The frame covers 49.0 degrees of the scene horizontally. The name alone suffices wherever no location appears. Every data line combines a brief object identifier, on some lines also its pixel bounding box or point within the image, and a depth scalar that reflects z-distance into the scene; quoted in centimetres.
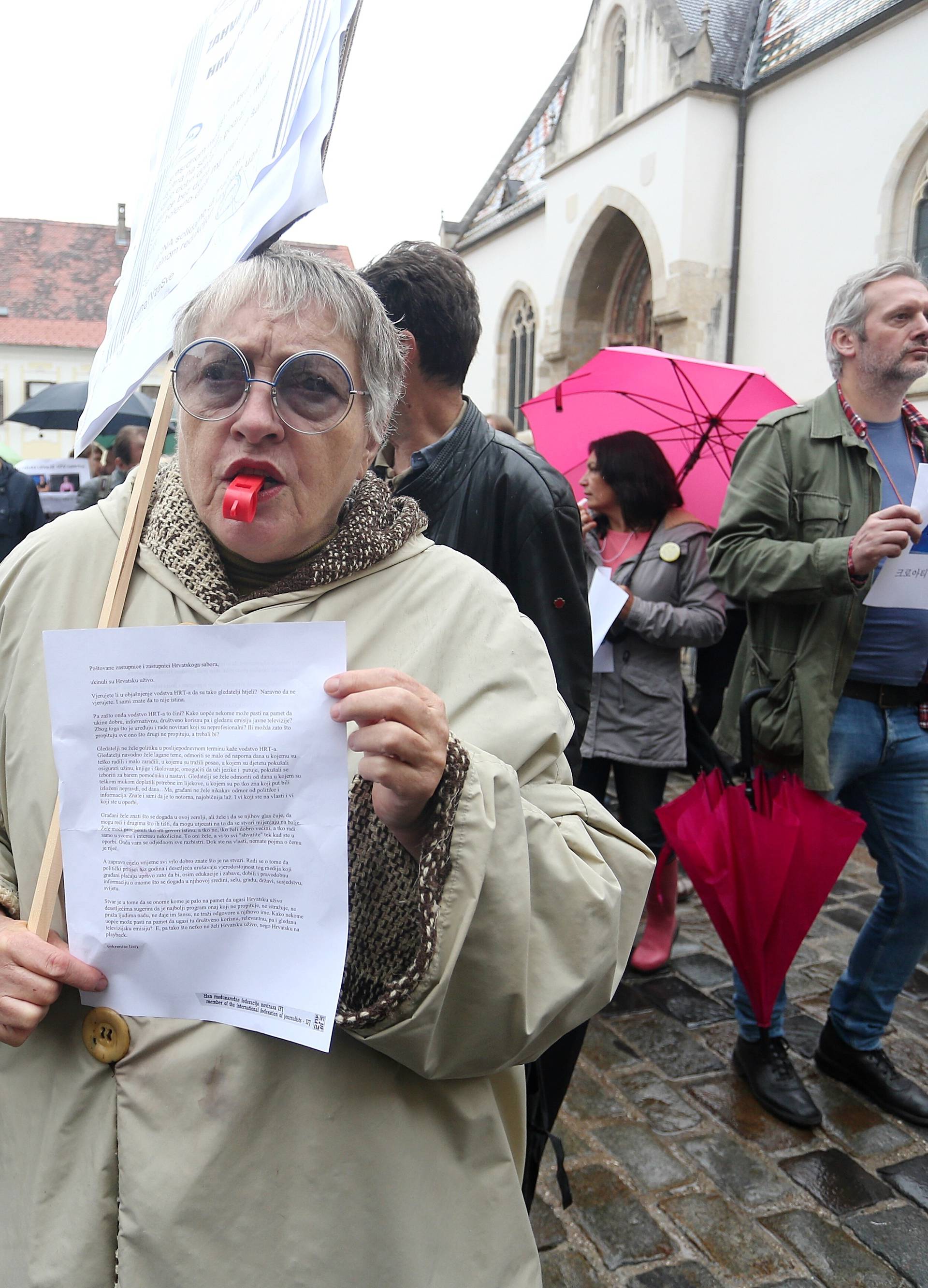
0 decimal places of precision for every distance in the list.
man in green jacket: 299
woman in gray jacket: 402
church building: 1181
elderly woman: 116
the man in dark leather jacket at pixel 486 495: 233
